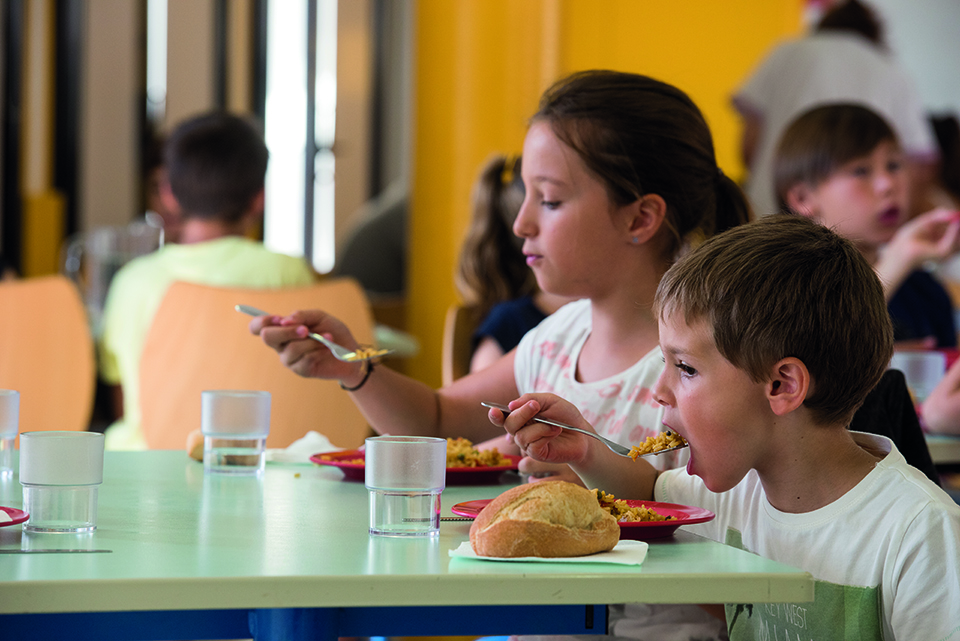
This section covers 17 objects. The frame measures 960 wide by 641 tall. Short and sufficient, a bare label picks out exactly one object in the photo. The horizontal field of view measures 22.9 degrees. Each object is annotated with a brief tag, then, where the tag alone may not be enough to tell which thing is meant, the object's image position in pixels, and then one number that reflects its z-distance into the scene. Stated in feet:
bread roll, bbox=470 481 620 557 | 6.56
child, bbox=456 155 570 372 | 13.92
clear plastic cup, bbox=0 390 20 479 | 8.03
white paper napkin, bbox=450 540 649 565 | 6.54
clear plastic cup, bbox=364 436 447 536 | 6.93
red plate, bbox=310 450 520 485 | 8.12
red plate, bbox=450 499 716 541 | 6.94
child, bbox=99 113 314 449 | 13.25
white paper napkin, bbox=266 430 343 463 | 8.77
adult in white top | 20.88
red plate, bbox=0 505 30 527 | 6.81
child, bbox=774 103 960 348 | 13.52
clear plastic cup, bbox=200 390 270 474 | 8.34
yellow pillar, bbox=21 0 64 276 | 30.57
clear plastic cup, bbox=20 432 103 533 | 6.88
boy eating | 7.24
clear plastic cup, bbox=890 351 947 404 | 10.45
